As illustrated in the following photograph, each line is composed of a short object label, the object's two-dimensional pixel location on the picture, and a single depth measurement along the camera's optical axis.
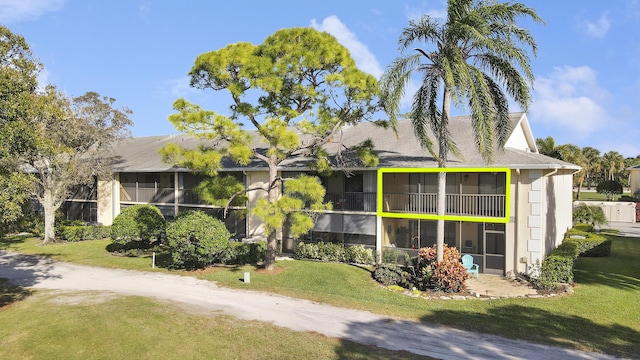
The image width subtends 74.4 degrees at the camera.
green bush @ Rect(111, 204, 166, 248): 22.69
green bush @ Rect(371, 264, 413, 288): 17.52
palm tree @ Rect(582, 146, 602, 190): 71.12
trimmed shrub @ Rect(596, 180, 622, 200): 58.47
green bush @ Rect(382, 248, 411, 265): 20.92
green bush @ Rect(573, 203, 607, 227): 33.00
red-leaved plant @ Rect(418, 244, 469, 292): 16.26
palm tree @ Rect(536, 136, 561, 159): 46.89
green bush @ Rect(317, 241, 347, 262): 21.70
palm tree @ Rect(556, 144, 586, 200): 49.09
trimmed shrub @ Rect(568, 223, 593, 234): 26.91
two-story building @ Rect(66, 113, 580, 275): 18.33
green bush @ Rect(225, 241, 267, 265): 21.47
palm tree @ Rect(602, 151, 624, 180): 76.44
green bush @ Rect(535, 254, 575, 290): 16.80
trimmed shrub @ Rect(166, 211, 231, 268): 19.00
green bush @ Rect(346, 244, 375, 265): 21.12
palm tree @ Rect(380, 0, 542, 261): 15.38
